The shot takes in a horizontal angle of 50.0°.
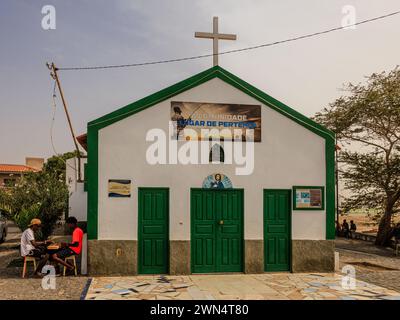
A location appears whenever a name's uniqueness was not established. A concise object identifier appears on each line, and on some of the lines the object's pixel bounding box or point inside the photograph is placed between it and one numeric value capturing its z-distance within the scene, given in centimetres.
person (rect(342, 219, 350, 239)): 2765
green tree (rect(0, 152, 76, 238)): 1628
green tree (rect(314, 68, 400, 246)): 2016
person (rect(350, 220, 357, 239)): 2846
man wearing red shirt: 1109
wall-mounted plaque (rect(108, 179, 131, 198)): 1123
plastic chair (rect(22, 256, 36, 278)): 1106
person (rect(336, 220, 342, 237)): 2857
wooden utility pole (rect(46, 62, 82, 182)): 2164
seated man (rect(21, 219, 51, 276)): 1112
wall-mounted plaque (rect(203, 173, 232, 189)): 1172
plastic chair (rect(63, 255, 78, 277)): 1114
